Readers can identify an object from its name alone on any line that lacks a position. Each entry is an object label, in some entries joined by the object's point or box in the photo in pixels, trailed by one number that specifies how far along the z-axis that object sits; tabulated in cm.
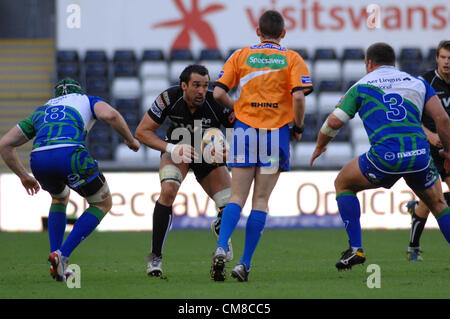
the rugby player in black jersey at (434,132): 1657
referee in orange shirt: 1355
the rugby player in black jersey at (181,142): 1455
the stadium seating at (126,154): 3319
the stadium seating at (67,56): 3672
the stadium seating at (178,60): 3719
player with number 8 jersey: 1377
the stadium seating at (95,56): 3703
